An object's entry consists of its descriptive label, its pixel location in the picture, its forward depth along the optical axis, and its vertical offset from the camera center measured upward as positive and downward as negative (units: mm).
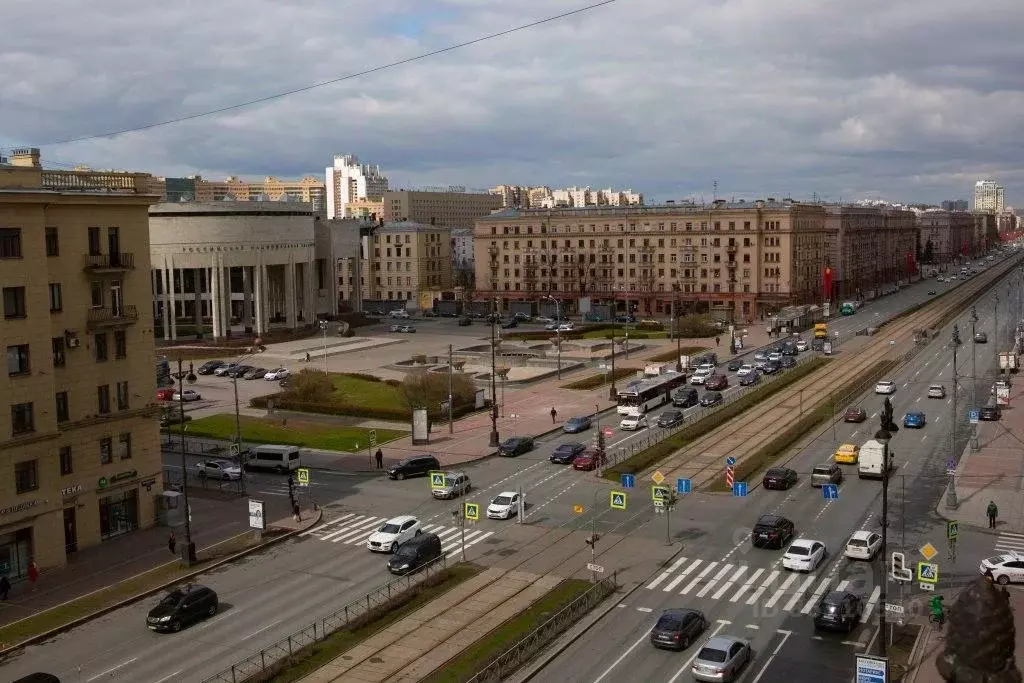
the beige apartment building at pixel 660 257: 148750 -2140
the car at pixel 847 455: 59125 -12500
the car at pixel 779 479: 53312 -12478
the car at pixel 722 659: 29469 -12203
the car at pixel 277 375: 97188 -11923
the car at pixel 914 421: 69000 -12388
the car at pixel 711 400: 78938 -12291
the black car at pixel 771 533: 43000 -12355
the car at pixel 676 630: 32094 -12281
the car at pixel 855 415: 71562 -12353
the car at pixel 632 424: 70438 -12468
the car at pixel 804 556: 39719 -12370
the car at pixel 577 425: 69812 -12431
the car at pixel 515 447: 63250 -12555
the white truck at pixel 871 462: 55250 -12132
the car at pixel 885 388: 82875 -12134
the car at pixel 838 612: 33062 -12180
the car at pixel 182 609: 35188 -12473
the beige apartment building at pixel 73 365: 42375 -5041
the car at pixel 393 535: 43812 -12462
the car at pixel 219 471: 58594 -12603
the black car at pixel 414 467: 58125 -12639
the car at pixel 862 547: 40969 -12383
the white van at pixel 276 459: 60969 -12553
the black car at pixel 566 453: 60812 -12491
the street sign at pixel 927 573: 33031 -10845
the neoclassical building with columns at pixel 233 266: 117812 -2044
